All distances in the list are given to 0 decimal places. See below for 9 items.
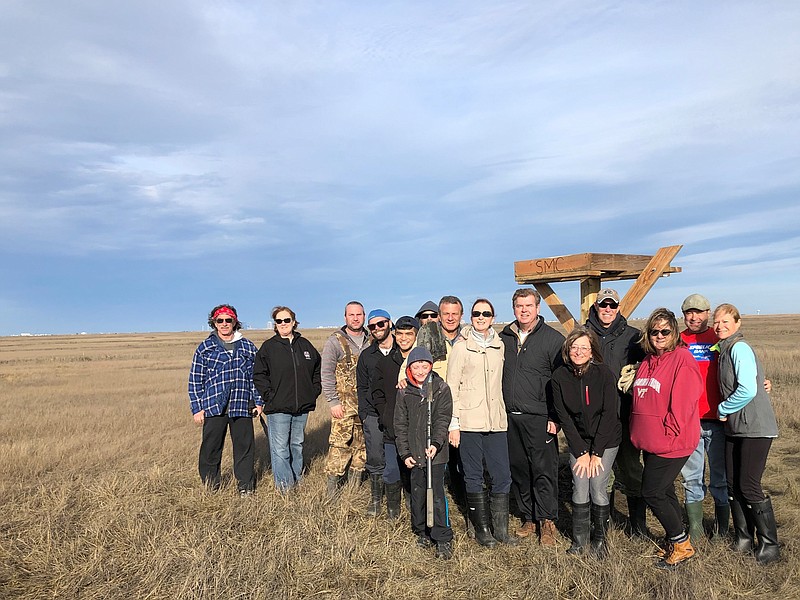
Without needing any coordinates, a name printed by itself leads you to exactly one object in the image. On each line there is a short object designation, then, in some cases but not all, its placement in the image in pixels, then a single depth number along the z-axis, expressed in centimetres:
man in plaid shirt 632
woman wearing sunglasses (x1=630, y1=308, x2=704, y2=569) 444
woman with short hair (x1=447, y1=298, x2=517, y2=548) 534
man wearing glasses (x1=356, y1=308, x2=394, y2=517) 602
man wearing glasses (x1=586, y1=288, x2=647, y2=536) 533
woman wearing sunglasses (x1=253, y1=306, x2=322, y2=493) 641
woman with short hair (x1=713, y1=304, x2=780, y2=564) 462
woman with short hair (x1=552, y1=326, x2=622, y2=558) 480
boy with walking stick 505
